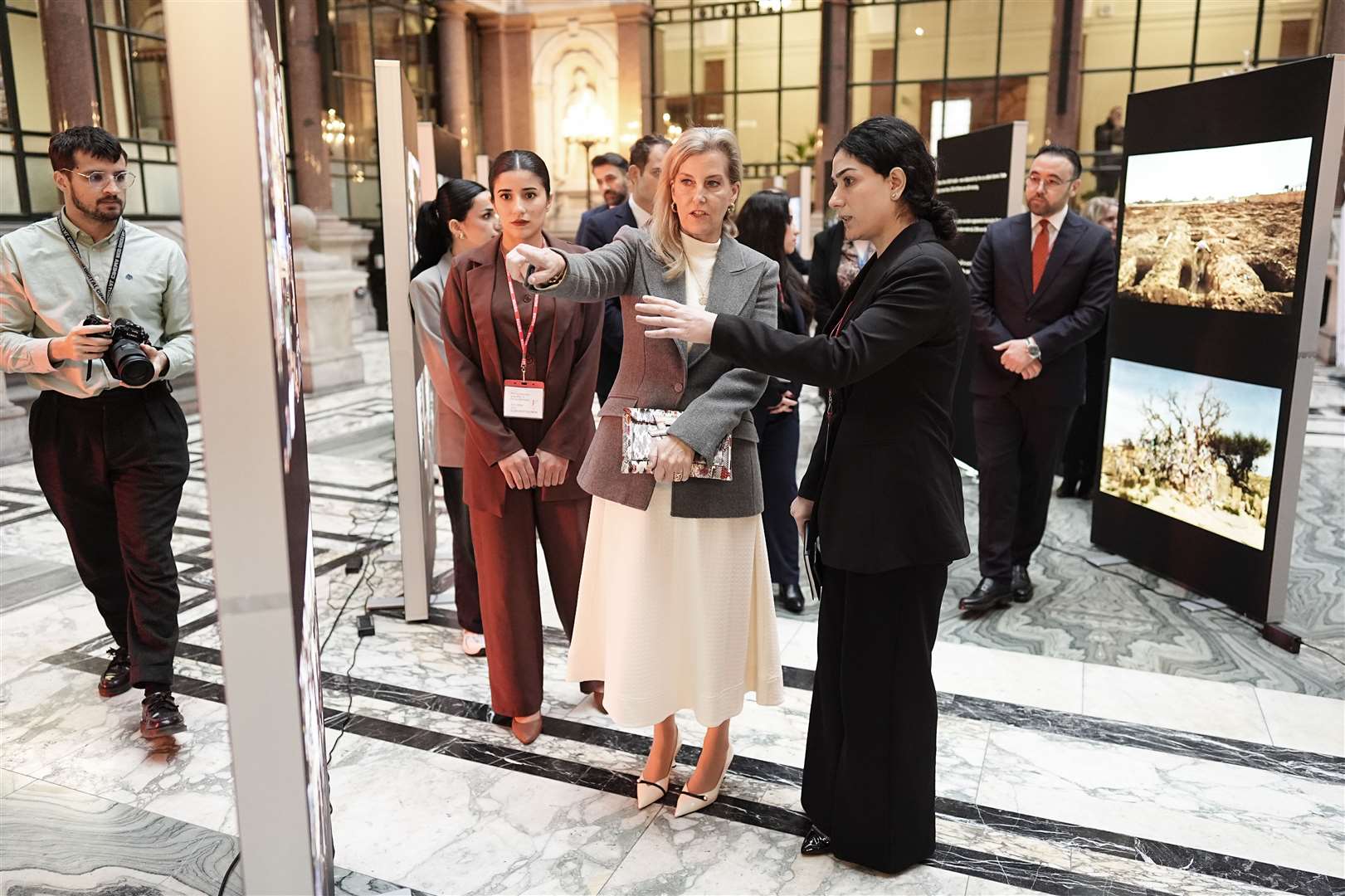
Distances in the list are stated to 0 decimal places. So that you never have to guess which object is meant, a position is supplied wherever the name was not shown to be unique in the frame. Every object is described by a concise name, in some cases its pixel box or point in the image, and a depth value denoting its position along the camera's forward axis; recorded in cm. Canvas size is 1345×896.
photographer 280
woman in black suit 201
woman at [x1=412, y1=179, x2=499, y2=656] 350
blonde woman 233
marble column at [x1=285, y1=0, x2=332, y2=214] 1320
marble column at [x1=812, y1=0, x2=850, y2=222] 1733
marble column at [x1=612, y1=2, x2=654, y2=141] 1770
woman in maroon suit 282
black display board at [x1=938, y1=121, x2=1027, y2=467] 502
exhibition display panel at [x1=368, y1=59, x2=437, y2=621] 350
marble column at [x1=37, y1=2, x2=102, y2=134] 852
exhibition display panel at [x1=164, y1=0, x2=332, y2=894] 120
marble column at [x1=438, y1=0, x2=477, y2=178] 1650
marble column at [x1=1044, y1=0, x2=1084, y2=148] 1614
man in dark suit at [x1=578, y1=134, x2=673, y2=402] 406
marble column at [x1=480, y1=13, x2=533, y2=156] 1805
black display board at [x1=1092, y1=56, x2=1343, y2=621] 365
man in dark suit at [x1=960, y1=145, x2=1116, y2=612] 400
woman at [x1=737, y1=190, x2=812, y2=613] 382
